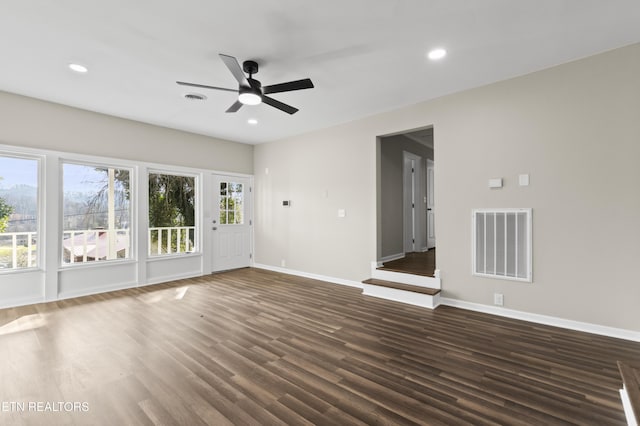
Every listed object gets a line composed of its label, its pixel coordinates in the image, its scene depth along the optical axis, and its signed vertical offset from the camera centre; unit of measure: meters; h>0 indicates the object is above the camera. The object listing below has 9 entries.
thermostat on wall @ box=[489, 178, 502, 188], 3.60 +0.37
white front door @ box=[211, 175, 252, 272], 6.31 -0.18
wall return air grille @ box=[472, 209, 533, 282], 3.46 -0.38
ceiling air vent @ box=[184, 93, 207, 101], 4.00 +1.65
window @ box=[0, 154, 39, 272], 4.05 +0.05
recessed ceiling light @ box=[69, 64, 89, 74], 3.21 +1.65
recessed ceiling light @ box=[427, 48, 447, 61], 2.94 +1.64
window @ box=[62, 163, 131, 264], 4.59 +0.05
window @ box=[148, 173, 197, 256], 5.62 +0.03
